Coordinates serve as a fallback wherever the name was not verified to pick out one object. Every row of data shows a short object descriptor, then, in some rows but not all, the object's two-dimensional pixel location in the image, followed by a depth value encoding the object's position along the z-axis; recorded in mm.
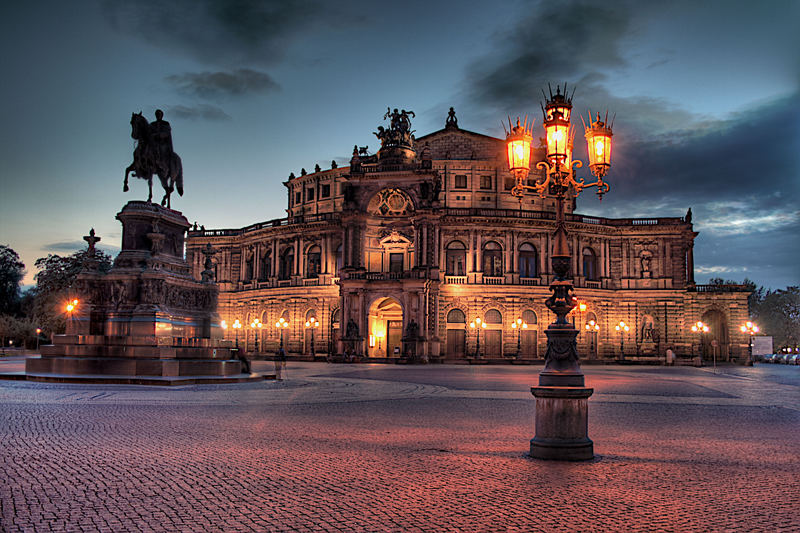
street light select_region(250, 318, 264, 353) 68038
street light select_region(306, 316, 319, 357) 65631
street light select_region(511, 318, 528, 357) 63750
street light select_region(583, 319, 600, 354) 64688
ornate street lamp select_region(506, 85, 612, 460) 10570
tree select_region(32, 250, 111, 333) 71500
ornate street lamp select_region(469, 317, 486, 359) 63188
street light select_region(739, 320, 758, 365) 65625
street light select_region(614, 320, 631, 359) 66562
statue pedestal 22812
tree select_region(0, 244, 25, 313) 92438
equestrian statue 24891
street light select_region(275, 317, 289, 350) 66381
